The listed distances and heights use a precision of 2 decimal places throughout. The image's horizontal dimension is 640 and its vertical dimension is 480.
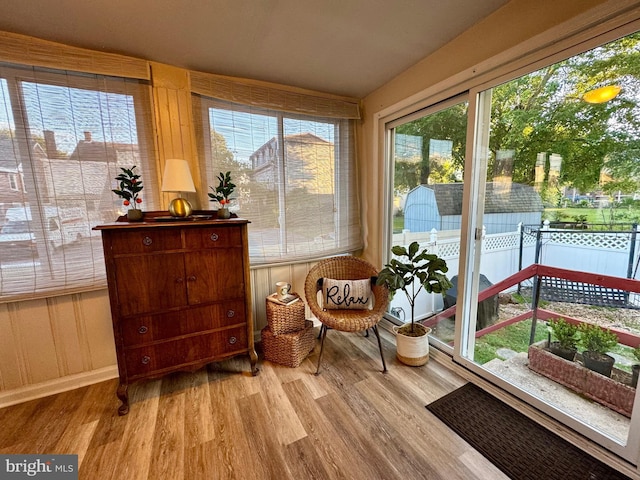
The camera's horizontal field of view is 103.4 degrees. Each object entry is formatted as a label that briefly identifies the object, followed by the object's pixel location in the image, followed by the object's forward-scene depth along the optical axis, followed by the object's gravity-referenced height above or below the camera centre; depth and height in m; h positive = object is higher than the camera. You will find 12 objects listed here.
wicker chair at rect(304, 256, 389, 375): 1.82 -0.75
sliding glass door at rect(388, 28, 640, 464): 1.22 -0.19
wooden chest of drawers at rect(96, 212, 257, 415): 1.47 -0.54
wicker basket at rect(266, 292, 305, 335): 1.98 -0.88
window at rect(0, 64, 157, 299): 1.52 +0.29
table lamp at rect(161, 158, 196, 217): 1.67 +0.16
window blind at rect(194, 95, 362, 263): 2.04 +0.28
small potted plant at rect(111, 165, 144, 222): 1.58 +0.11
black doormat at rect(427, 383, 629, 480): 1.18 -1.26
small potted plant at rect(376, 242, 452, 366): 1.80 -0.59
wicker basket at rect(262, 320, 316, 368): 1.96 -1.11
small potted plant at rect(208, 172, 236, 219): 1.81 +0.10
